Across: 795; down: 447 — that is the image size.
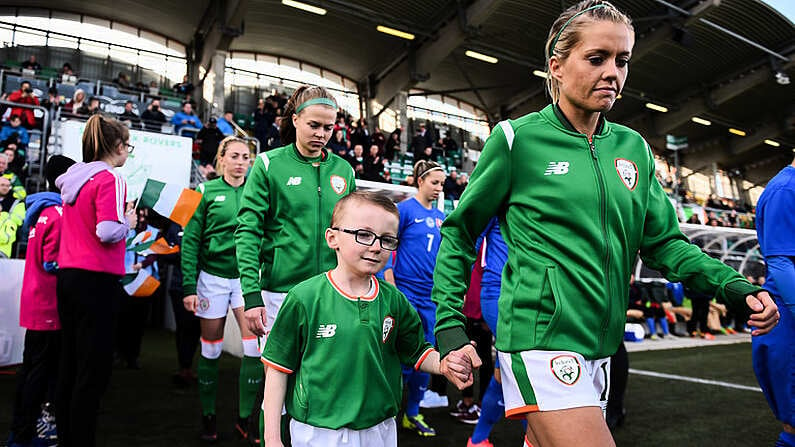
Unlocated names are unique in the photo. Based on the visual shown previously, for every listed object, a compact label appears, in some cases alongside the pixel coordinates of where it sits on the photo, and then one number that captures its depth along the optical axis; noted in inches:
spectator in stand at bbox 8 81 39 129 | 370.3
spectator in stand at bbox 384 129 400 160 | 701.3
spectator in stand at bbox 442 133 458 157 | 840.9
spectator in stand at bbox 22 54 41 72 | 637.9
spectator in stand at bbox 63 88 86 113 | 440.5
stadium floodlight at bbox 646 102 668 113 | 994.1
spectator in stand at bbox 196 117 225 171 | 409.7
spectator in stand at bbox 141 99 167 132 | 477.7
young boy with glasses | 70.9
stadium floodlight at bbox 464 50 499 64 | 822.5
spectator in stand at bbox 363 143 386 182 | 545.8
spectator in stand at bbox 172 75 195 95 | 706.8
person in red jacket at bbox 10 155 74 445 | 122.1
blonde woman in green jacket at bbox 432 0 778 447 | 56.1
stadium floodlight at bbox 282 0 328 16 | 686.0
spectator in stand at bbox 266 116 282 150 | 503.8
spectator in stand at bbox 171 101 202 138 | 468.1
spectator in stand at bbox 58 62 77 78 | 631.3
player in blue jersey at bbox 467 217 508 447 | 128.1
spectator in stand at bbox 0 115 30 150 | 349.4
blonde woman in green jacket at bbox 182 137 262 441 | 146.6
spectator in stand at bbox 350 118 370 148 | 633.6
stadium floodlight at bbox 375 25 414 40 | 761.6
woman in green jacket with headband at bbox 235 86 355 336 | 108.5
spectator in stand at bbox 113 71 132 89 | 652.9
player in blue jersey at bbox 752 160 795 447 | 90.7
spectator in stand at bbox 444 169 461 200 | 585.9
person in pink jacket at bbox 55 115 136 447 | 104.7
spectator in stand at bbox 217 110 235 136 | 441.4
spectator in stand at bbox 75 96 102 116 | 422.3
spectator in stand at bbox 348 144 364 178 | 541.0
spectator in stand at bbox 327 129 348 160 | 529.1
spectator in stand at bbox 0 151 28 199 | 211.3
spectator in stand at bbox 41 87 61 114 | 434.1
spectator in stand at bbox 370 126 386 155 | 681.5
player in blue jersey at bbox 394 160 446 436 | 171.6
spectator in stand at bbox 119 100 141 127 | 459.5
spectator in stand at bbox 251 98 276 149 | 566.6
